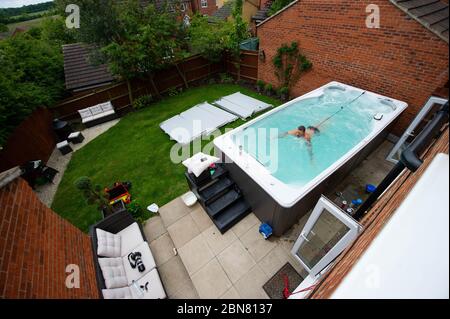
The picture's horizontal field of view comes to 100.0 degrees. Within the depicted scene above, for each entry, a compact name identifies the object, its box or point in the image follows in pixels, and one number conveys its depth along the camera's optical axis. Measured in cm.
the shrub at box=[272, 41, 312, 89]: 615
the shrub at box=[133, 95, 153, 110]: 782
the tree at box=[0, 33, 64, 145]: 495
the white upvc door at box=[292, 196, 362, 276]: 206
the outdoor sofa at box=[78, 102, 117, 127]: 702
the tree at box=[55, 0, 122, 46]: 574
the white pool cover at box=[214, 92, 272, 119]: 664
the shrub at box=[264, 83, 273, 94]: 740
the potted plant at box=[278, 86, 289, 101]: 685
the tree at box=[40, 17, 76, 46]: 1343
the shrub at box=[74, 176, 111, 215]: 327
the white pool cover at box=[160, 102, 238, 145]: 591
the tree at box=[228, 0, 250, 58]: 810
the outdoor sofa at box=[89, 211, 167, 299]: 259
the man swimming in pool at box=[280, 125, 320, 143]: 456
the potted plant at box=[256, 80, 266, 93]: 775
